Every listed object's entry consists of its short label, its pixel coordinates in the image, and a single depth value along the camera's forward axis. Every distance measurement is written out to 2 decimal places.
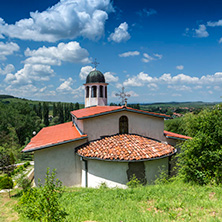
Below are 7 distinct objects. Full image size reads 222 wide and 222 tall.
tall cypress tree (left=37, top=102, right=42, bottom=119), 74.97
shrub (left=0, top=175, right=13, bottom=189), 12.79
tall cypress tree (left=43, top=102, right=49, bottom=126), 68.31
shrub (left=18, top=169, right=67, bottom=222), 4.09
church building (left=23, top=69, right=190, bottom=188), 11.11
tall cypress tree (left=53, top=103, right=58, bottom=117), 81.31
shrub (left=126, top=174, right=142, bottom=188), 10.57
